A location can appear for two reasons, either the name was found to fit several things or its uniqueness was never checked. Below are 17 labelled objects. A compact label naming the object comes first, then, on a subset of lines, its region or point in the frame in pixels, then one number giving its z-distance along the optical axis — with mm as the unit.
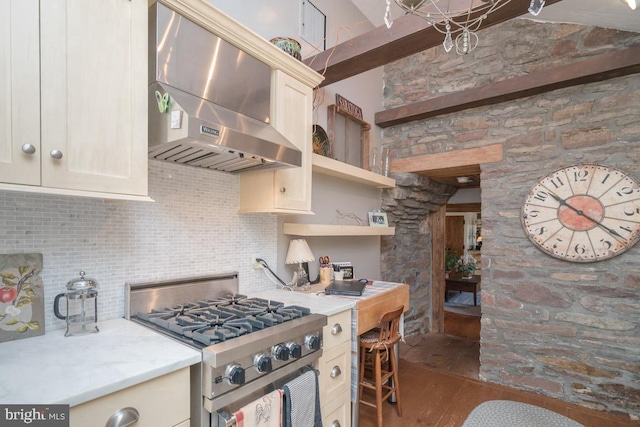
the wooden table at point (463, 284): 5734
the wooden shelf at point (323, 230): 2221
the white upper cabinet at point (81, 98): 926
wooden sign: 2899
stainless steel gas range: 1075
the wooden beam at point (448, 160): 2875
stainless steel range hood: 1222
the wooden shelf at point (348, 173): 2280
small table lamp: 2188
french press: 1219
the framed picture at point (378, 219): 3277
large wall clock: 2285
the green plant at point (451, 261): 6418
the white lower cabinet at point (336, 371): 1609
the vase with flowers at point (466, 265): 6395
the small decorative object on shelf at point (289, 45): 1870
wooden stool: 2035
